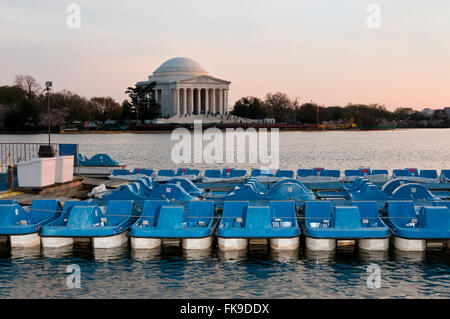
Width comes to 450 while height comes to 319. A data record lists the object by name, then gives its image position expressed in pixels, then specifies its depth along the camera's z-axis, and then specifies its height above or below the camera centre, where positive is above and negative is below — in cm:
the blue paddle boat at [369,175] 3148 -231
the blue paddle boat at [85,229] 1761 -292
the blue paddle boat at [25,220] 1800 -277
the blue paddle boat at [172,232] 1725 -294
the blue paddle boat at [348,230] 1700 -292
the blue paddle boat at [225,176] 3222 -238
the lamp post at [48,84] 2913 +272
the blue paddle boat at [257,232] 1705 -293
